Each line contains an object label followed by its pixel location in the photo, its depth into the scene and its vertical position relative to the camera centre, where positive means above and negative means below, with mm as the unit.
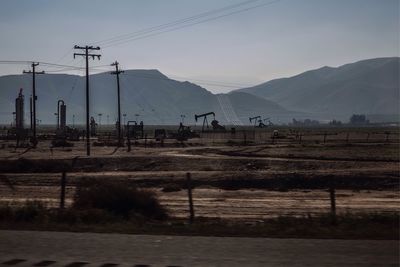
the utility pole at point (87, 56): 55500 +7621
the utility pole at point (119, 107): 65338 +2785
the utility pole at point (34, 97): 65912 +3931
